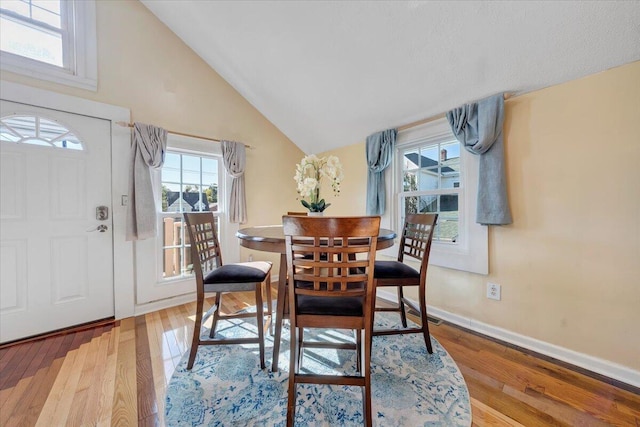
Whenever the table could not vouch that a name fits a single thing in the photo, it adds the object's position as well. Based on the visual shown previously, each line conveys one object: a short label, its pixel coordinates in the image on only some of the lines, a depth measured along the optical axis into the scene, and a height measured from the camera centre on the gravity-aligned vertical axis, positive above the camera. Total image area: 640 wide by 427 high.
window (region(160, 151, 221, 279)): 2.64 +0.13
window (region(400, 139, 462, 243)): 2.28 +0.27
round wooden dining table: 1.36 -0.20
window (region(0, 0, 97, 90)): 1.92 +1.47
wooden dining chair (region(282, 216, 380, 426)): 1.04 -0.38
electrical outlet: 1.93 -0.67
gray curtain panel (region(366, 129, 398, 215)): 2.65 +0.52
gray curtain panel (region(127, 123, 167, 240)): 2.31 +0.30
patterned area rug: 1.18 -1.03
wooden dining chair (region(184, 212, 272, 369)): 1.53 -0.46
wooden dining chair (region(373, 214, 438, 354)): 1.64 -0.44
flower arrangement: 1.76 +0.26
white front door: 1.87 -0.09
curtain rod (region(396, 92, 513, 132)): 2.26 +0.89
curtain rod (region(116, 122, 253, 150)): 2.29 +0.84
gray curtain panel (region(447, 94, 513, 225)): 1.83 +0.46
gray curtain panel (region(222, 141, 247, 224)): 2.94 +0.41
